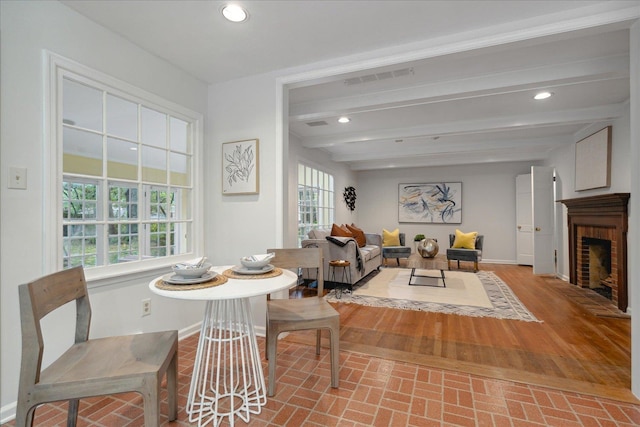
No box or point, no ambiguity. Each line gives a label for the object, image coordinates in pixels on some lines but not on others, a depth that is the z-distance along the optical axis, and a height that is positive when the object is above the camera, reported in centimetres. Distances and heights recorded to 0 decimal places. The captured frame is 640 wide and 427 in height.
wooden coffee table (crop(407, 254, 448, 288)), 446 -76
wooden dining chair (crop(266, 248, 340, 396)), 185 -65
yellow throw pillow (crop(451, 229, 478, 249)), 612 -58
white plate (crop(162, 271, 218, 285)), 156 -34
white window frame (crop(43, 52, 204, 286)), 184 +34
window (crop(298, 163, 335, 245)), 530 +26
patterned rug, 355 -114
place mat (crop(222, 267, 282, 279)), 174 -36
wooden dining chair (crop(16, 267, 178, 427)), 113 -64
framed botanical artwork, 286 +45
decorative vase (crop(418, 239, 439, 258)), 494 -59
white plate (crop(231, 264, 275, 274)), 181 -34
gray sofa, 440 -55
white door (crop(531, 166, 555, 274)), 567 -17
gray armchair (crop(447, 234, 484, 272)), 584 -83
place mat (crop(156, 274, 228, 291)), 150 -36
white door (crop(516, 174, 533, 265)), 646 -17
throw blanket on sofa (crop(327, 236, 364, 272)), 438 -40
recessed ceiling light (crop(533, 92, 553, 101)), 336 +132
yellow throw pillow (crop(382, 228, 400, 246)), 713 -62
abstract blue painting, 741 +25
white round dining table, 146 -70
